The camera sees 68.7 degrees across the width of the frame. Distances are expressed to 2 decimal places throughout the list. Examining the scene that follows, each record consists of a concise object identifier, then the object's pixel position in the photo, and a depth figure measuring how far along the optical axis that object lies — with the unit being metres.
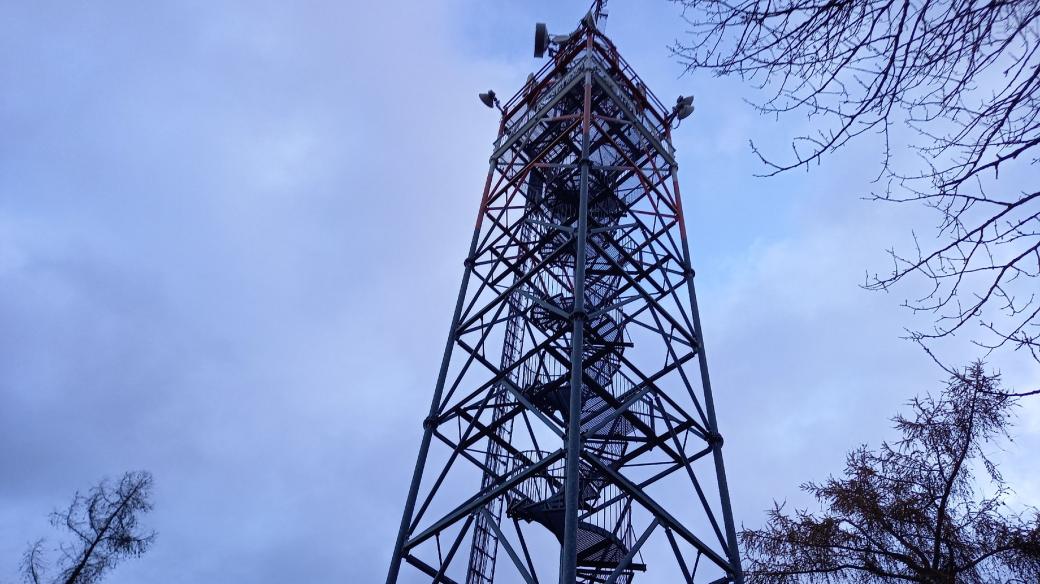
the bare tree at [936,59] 3.89
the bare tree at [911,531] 9.62
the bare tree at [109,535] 17.77
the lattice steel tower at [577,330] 10.45
